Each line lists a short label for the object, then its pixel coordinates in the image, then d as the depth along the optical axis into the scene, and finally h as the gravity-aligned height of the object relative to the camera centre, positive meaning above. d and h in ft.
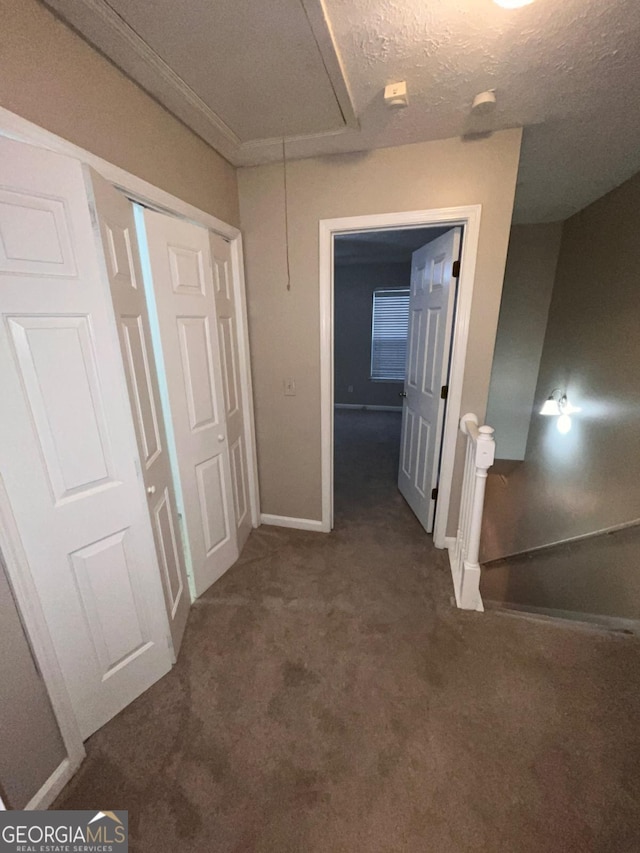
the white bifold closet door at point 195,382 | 5.12 -0.89
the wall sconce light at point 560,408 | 10.58 -2.58
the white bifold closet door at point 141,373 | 3.90 -0.58
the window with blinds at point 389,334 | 19.26 -0.46
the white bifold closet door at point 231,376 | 6.51 -0.98
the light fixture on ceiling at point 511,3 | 3.24 +2.96
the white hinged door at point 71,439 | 3.18 -1.14
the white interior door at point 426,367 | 7.07 -0.94
